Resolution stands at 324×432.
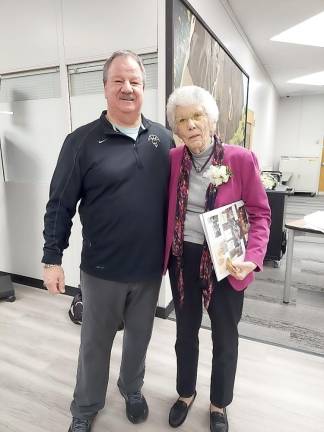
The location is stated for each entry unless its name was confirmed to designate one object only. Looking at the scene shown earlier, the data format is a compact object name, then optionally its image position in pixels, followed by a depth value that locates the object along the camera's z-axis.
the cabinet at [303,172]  8.86
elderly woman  1.19
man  1.20
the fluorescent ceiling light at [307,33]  4.01
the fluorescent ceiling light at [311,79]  6.85
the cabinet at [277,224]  3.50
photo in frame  2.08
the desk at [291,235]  2.54
